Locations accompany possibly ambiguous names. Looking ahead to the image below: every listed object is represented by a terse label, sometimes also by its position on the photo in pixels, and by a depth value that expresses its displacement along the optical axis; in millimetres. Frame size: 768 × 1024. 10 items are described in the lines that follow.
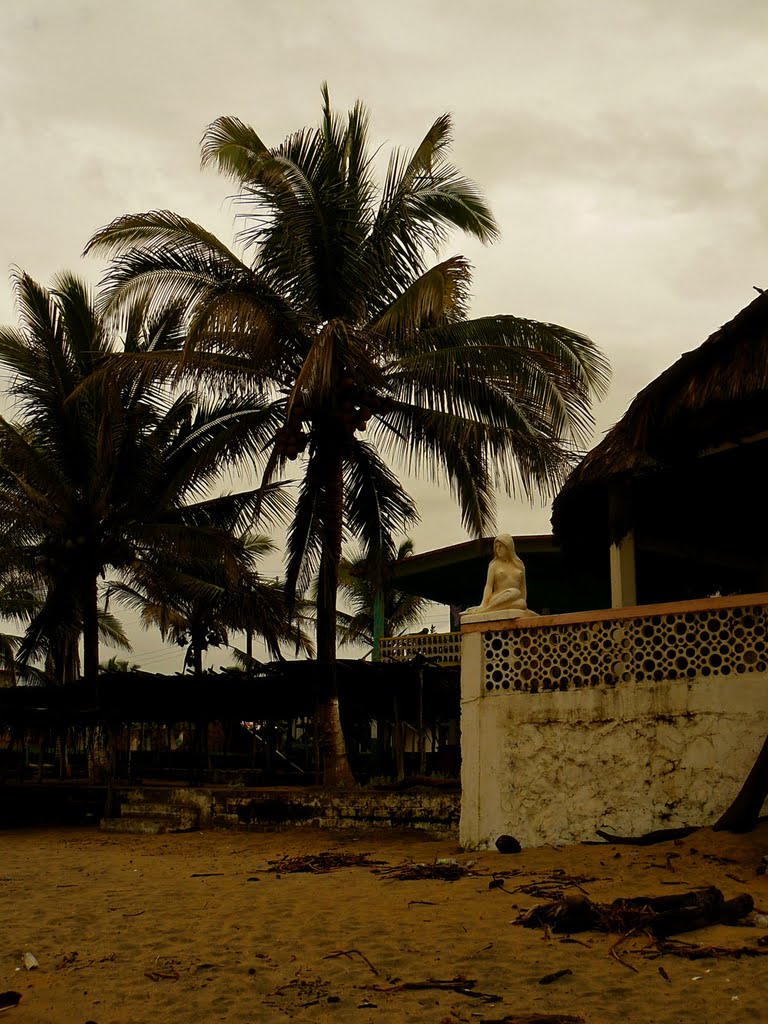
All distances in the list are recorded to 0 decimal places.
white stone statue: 9922
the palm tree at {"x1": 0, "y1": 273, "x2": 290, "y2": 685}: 17031
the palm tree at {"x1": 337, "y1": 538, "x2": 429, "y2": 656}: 33469
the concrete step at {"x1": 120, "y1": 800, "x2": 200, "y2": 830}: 13852
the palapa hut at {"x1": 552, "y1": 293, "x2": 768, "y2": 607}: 7766
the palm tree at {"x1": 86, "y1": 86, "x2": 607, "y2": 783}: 13273
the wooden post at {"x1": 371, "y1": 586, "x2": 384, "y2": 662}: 20641
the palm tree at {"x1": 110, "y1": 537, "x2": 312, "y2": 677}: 16984
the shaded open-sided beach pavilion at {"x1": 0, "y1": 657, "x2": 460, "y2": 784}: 15875
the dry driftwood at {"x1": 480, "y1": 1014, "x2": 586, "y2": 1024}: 4446
